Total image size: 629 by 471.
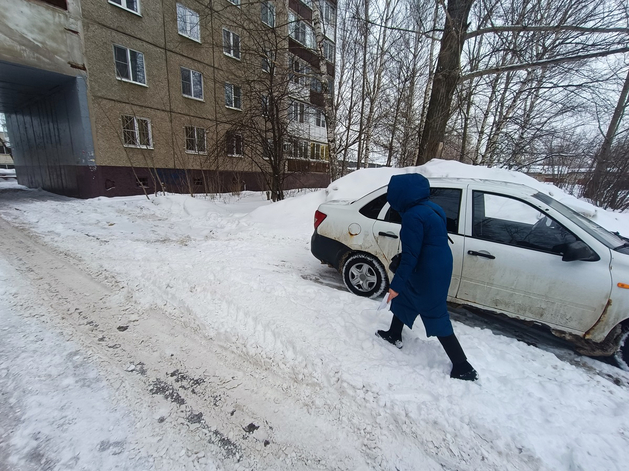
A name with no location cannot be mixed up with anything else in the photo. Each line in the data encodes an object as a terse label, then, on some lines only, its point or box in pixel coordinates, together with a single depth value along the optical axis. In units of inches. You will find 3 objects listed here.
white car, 102.3
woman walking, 88.1
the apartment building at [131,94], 386.9
